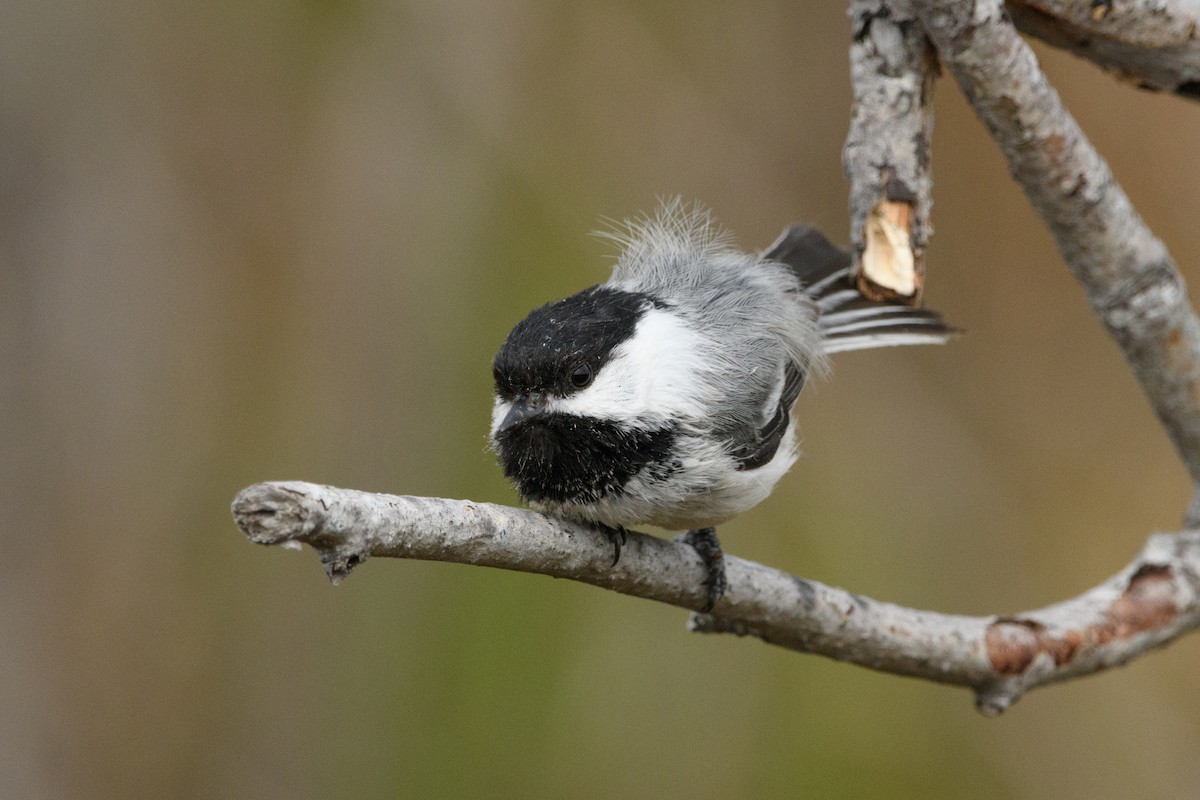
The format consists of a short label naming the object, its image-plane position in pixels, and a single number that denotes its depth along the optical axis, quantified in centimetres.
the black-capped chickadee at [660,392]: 412
